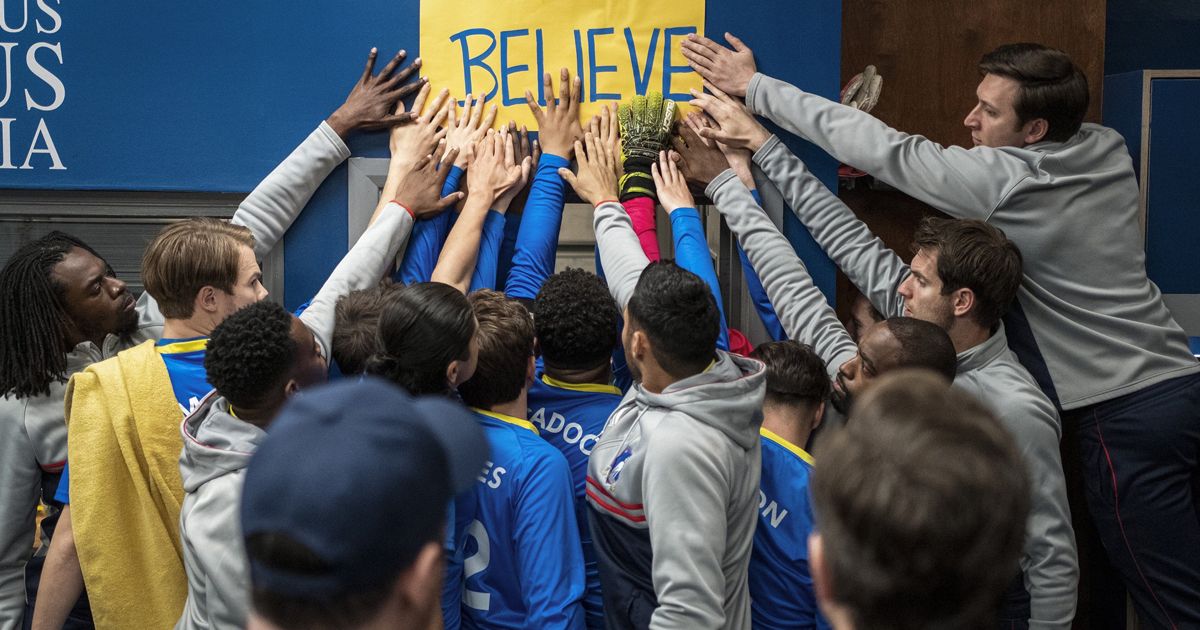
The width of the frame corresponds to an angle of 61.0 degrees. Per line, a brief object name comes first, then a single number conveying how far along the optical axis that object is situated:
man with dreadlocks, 2.25
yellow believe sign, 2.84
